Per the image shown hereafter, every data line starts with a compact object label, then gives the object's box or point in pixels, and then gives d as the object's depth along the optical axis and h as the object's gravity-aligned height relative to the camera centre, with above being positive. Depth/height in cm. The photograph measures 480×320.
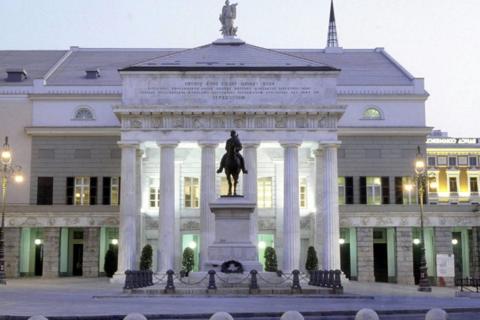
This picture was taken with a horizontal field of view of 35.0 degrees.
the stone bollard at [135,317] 1562 -118
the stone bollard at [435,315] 1705 -124
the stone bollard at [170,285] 3262 -110
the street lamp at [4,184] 4828 +466
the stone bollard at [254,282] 3209 -95
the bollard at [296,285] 3303 -112
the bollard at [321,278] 3706 -92
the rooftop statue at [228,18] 6388 +2027
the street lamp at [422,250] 4955 +61
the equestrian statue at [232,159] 3581 +469
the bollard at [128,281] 3518 -100
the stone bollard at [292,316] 1634 -121
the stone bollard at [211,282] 3209 -97
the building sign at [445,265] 5103 -39
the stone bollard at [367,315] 1662 -121
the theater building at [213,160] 5612 +812
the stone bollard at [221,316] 1590 -118
